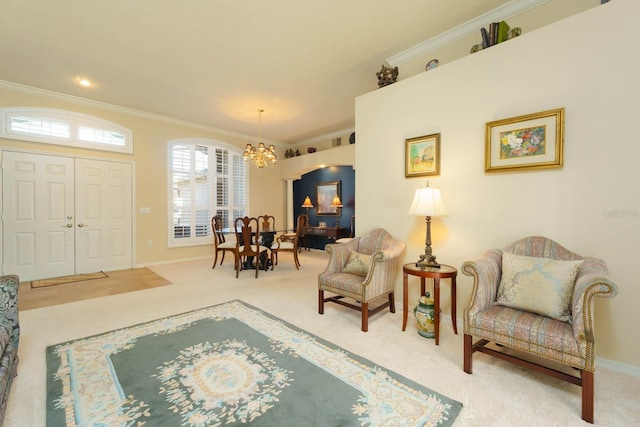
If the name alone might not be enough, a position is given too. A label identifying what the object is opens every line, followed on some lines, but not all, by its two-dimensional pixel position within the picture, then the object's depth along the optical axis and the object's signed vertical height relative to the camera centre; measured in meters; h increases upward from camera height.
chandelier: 5.35 +1.17
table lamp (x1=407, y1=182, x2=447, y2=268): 2.62 +0.04
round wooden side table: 2.43 -0.63
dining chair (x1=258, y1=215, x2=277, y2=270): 5.10 -0.48
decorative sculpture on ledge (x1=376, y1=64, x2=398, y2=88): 3.46 +1.72
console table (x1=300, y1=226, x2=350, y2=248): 6.94 -0.48
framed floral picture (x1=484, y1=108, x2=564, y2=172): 2.26 +0.60
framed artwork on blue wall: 7.33 +0.47
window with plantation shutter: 6.11 +0.62
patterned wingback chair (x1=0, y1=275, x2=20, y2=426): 1.52 -0.72
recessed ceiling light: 4.14 +2.02
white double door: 4.39 -0.01
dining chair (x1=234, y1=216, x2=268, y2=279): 4.72 -0.54
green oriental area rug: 1.54 -1.12
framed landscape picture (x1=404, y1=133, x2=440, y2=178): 2.97 +0.62
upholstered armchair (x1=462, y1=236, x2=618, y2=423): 1.59 -0.64
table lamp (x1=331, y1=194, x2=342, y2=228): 7.05 +0.23
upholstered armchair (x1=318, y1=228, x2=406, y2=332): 2.73 -0.63
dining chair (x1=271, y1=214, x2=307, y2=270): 5.33 -0.63
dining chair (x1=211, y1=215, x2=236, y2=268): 5.07 -0.55
